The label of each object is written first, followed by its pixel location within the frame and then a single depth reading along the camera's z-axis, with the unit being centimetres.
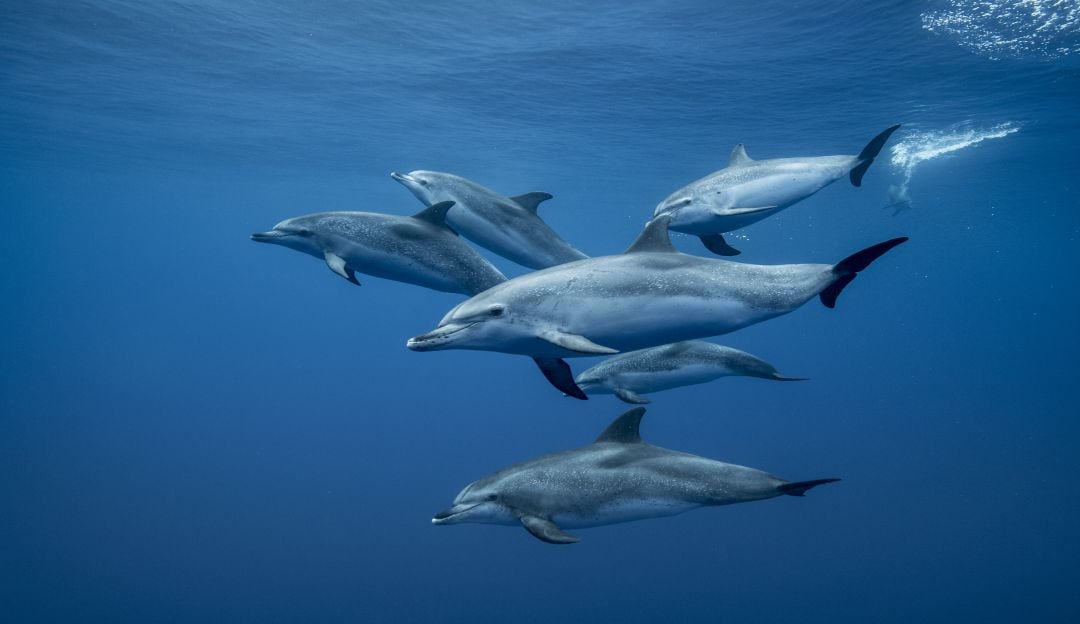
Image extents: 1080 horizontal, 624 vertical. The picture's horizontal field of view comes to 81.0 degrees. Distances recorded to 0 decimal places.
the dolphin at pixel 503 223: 684
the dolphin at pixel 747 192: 668
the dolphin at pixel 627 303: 454
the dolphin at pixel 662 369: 752
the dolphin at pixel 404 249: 633
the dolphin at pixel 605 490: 539
